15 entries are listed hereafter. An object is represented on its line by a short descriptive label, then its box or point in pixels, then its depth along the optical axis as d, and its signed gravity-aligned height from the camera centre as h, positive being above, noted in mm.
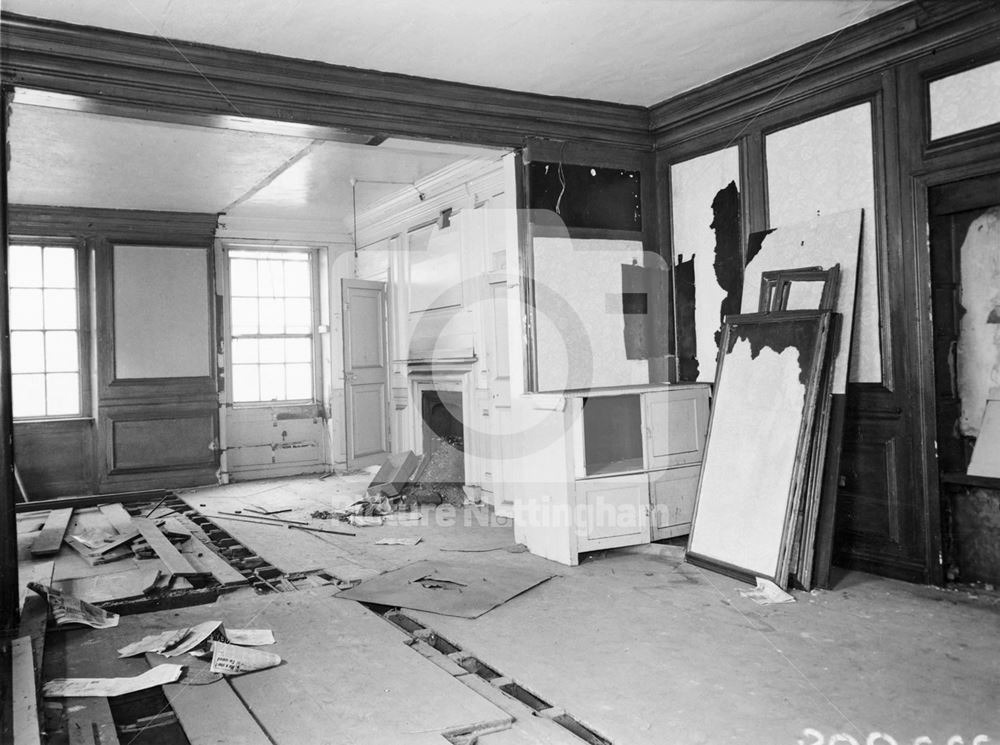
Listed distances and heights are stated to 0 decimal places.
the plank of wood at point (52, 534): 5772 -1144
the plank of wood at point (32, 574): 4513 -1153
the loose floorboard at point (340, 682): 2771 -1226
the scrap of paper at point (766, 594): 3998 -1166
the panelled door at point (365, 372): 8891 +193
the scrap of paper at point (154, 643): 3545 -1187
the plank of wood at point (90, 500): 7961 -1127
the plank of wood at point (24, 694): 2586 -1130
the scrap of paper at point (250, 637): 3648 -1200
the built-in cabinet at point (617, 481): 4906 -670
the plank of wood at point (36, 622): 3449 -1132
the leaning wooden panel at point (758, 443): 4227 -388
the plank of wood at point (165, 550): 4906 -1131
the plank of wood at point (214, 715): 2688 -1215
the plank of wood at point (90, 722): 2701 -1217
